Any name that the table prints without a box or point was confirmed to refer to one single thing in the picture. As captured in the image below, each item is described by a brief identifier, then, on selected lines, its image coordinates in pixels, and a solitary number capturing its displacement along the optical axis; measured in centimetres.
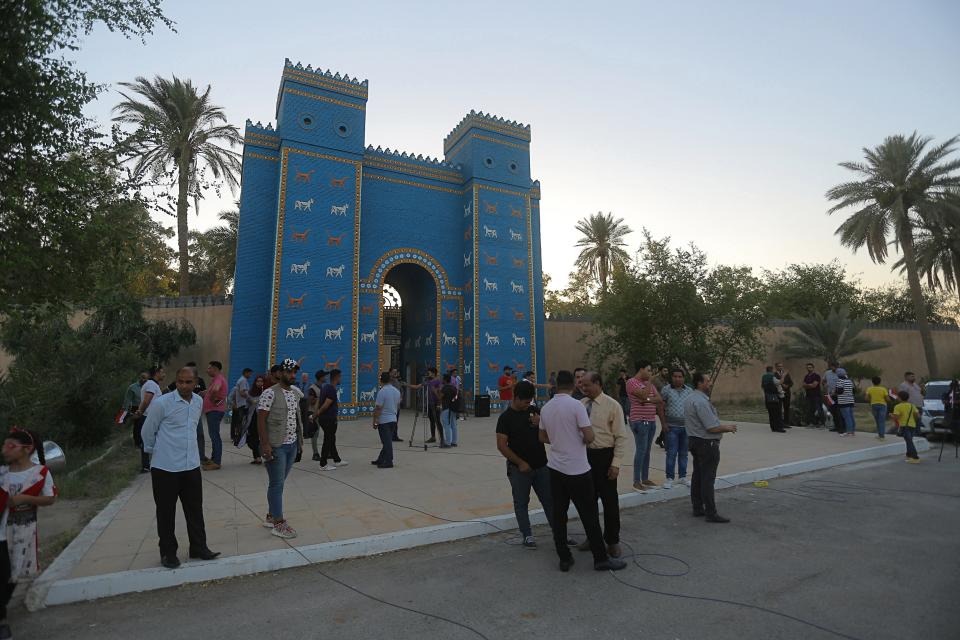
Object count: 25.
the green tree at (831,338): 2377
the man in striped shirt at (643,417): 716
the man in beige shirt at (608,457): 477
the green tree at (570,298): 4728
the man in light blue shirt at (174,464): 439
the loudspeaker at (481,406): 1908
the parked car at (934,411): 1249
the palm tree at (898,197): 2498
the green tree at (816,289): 3553
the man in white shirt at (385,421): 898
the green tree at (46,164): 843
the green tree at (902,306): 4028
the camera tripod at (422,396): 1300
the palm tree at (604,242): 3659
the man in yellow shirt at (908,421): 984
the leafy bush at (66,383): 904
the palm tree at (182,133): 2330
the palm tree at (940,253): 2672
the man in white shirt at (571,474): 444
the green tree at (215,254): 2858
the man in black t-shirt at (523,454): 502
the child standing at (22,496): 381
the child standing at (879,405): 1155
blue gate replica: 1775
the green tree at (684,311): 1955
